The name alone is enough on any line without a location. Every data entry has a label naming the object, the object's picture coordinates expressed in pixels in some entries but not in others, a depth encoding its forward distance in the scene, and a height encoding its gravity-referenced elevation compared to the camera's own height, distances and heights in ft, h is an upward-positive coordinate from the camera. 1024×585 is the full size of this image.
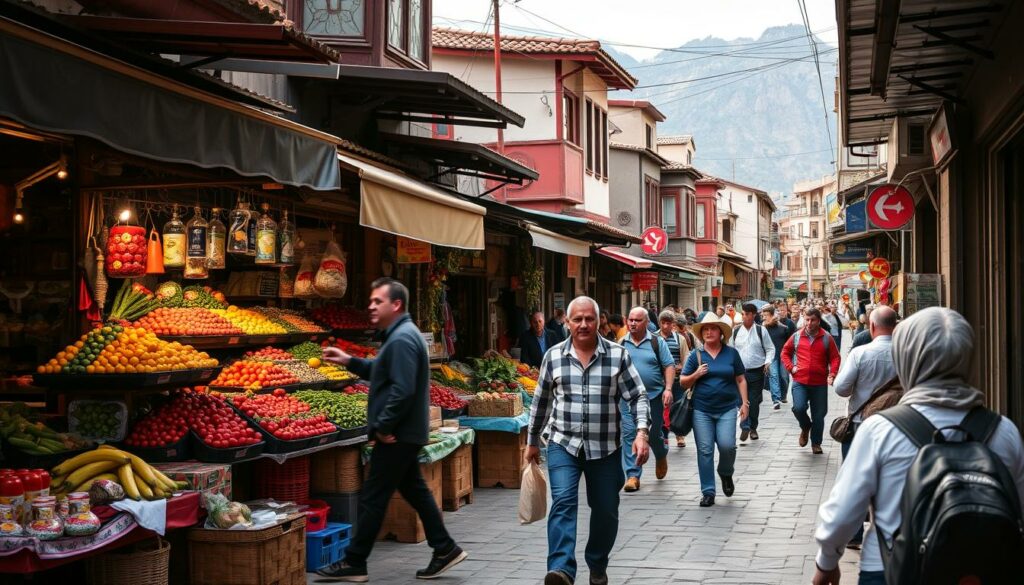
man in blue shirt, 38.93 -1.84
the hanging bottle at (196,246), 32.35 +2.09
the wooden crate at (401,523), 31.89 -5.88
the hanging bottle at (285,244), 35.22 +2.34
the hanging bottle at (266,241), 34.24 +2.37
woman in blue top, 37.19 -2.80
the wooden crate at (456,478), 36.58 -5.28
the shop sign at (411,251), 46.62 +2.80
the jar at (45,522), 20.48 -3.76
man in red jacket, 46.24 -1.97
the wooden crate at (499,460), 41.34 -5.27
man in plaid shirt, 24.50 -2.40
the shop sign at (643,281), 110.01 +3.60
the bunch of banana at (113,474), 22.76 -3.24
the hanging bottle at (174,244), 31.86 +2.12
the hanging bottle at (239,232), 33.42 +2.58
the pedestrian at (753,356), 54.39 -1.88
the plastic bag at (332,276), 38.42 +1.47
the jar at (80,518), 20.99 -3.78
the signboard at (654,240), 118.52 +8.32
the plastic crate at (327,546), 28.27 -5.84
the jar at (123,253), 29.32 +1.73
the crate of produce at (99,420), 25.88 -2.35
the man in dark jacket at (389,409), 25.49 -2.10
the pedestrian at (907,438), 12.42 -1.29
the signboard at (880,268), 81.92 +3.61
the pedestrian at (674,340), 46.68 -0.97
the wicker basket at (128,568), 22.40 -5.00
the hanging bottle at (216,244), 32.65 +2.17
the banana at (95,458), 23.26 -2.93
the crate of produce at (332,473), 31.04 -4.30
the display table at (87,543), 20.06 -4.25
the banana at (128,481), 22.80 -3.35
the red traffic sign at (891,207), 46.60 +4.61
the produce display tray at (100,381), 25.23 -1.42
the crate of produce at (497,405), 40.81 -3.19
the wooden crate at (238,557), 24.26 -5.21
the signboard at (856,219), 60.54 +5.39
